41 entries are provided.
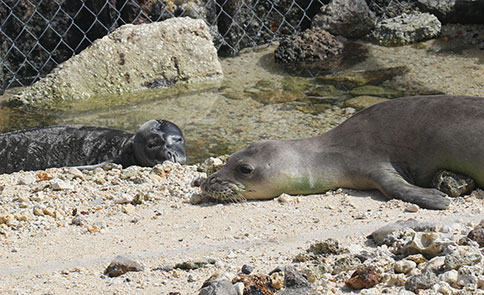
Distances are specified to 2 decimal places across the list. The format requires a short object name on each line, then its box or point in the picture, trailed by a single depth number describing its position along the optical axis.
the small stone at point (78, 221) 9.10
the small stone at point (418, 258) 6.62
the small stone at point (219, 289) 6.18
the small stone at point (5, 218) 9.17
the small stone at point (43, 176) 11.05
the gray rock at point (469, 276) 5.98
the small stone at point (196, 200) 9.75
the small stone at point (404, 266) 6.43
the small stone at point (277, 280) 6.41
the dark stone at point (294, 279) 6.31
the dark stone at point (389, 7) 21.33
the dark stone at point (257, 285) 6.36
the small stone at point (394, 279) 6.25
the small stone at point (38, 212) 9.39
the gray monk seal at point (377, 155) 9.06
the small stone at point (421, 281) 6.03
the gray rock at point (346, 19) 20.48
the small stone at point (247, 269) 6.89
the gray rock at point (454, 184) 8.98
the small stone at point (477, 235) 6.85
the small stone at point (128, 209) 9.44
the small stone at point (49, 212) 9.37
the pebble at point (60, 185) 10.36
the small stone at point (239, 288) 6.37
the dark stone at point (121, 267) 7.18
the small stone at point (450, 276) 6.08
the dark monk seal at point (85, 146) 13.88
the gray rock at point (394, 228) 7.33
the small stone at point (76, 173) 11.25
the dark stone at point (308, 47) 19.42
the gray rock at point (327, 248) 7.15
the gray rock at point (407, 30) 20.05
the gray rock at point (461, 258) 6.28
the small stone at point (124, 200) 9.75
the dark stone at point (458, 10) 20.34
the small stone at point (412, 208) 8.51
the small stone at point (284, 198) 9.44
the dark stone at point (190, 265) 7.17
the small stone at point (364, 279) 6.25
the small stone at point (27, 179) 10.97
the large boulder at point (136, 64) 18.06
